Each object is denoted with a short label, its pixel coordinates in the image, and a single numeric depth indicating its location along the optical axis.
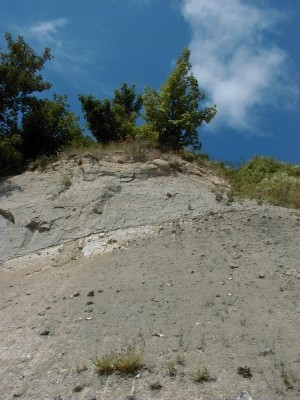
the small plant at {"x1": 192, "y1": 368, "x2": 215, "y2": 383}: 7.16
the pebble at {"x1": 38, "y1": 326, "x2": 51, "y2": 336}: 9.02
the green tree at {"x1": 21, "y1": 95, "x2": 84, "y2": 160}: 18.02
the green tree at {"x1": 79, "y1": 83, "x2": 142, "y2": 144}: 19.17
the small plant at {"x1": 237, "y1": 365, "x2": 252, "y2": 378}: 7.22
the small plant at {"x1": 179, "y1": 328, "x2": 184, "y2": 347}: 8.19
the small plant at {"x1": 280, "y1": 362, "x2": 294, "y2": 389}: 6.92
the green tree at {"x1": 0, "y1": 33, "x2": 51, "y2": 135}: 17.91
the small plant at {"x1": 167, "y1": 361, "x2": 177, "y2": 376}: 7.37
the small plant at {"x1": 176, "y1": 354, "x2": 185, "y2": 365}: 7.64
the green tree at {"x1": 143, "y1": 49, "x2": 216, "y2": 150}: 16.44
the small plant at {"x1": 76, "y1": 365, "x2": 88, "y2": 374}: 7.66
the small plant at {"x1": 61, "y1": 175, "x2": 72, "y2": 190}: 14.83
